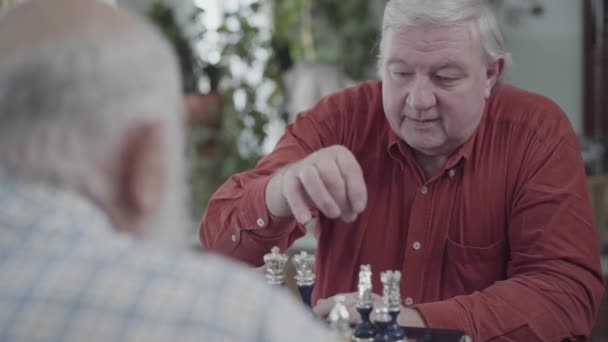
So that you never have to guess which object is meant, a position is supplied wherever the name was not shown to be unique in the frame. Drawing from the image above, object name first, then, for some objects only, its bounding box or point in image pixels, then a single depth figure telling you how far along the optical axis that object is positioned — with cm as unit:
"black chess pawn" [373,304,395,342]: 159
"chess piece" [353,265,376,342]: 160
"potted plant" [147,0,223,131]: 470
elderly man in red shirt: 192
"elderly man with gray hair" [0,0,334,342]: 105
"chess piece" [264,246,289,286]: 175
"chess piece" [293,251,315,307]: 174
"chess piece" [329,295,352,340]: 158
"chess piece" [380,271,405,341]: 159
